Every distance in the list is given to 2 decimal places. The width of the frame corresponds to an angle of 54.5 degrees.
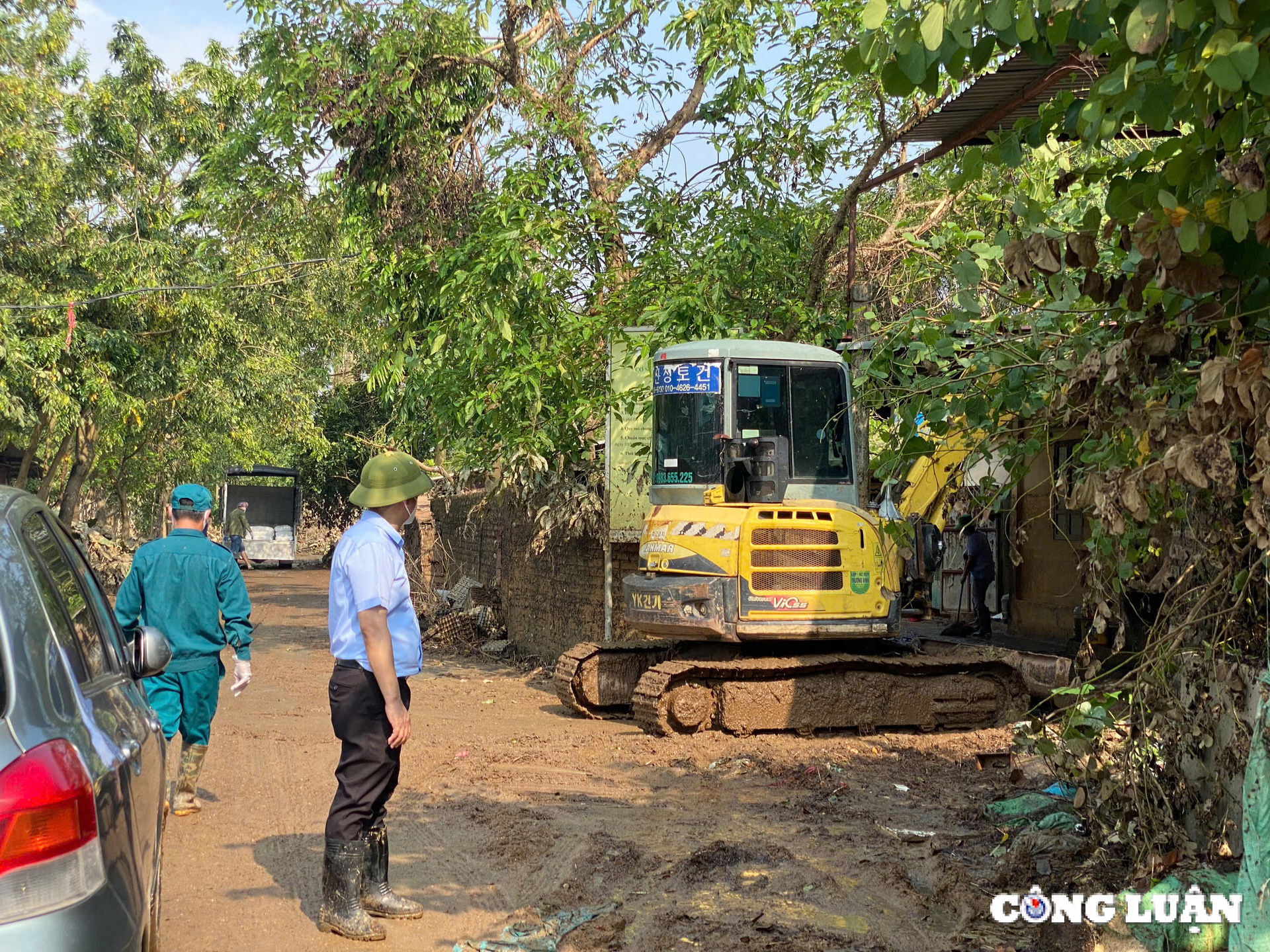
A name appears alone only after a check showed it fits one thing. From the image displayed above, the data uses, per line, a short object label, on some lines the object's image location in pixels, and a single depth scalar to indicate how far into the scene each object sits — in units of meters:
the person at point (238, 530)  38.12
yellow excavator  10.06
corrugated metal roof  8.72
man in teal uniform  6.59
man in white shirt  4.92
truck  41.66
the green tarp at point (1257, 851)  3.69
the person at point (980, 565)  15.79
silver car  2.41
